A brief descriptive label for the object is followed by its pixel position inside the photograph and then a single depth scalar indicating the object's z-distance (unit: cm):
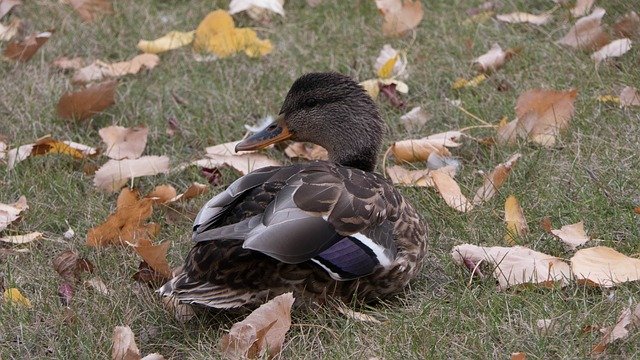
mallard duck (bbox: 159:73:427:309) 685
